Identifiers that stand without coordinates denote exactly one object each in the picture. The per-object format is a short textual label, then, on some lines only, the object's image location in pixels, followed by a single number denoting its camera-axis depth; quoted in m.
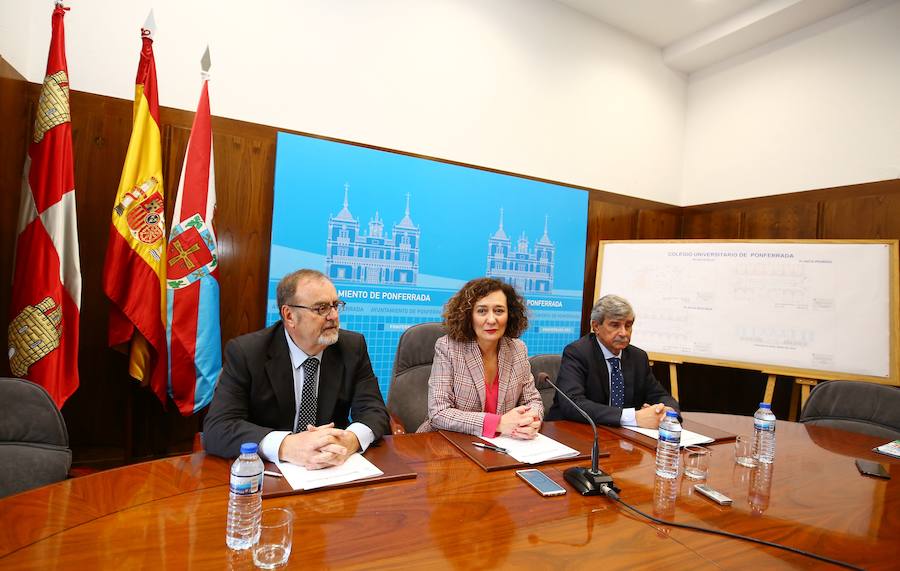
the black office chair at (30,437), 1.29
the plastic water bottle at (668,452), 1.41
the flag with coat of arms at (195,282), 2.44
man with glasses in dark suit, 1.61
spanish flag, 2.35
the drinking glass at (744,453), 1.58
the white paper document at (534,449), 1.51
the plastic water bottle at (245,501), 0.96
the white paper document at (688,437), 1.78
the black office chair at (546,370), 2.41
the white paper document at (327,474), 1.21
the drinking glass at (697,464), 1.44
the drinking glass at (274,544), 0.89
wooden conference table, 0.91
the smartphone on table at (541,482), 1.26
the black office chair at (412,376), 2.15
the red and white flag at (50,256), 2.12
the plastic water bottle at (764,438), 1.63
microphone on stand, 1.27
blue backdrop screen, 3.14
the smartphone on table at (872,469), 1.57
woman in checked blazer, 1.98
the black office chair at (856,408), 2.18
